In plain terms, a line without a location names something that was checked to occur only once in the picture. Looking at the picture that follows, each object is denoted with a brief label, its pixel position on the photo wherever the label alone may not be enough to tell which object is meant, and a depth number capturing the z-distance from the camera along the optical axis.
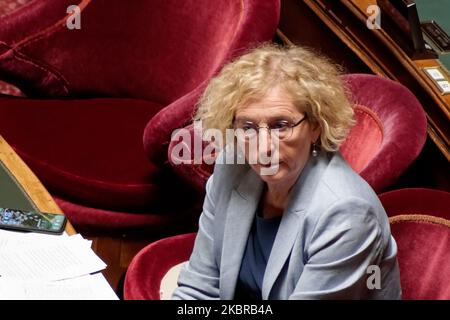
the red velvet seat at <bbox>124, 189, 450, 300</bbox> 5.11
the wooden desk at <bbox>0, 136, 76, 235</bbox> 5.29
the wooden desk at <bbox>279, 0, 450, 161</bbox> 5.67
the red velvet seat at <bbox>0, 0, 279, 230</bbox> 5.72
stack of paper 5.07
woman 5.02
